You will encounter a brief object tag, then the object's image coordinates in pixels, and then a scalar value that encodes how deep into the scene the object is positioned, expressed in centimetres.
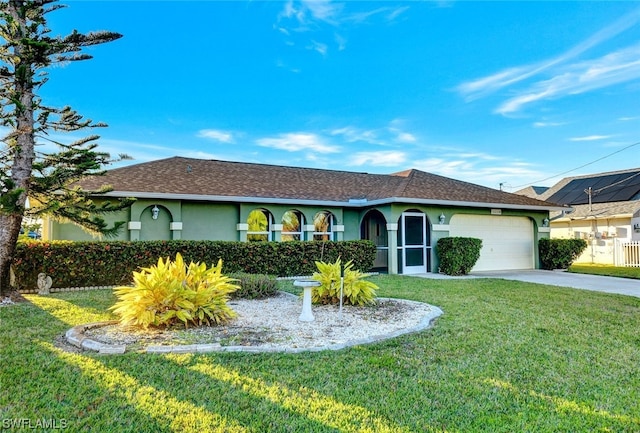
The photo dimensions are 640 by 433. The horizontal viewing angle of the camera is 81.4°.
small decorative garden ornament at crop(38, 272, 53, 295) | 901
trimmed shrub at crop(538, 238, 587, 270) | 1605
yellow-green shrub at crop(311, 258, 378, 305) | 771
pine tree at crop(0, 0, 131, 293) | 762
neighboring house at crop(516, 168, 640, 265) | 2047
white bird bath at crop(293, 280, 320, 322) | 647
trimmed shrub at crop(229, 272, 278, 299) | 872
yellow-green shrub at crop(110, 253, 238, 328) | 554
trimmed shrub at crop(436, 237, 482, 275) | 1364
